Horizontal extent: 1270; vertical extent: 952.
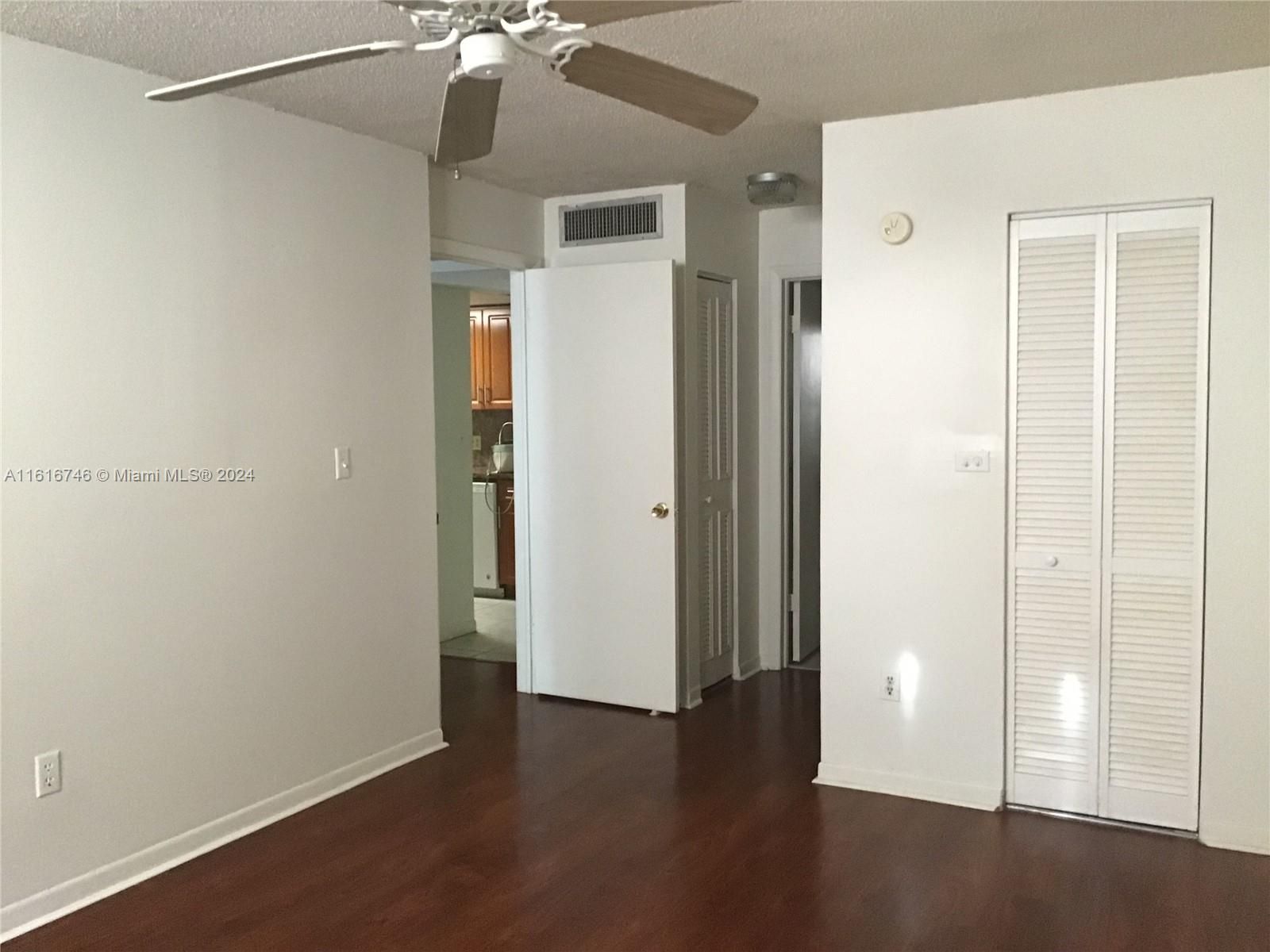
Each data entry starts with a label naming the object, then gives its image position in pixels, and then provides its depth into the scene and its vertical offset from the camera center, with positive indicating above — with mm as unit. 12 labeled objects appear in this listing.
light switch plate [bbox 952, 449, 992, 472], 3566 -208
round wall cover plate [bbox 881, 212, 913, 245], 3602 +581
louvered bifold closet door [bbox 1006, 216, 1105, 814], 3438 -364
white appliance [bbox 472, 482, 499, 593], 7512 -969
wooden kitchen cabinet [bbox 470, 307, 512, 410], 7582 +340
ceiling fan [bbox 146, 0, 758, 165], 1791 +618
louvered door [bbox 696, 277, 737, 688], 5027 -354
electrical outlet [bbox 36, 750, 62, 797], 2859 -979
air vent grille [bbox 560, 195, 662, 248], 4805 +834
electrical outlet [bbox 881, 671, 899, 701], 3764 -1013
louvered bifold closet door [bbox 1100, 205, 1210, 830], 3303 -363
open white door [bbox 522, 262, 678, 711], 4672 -349
